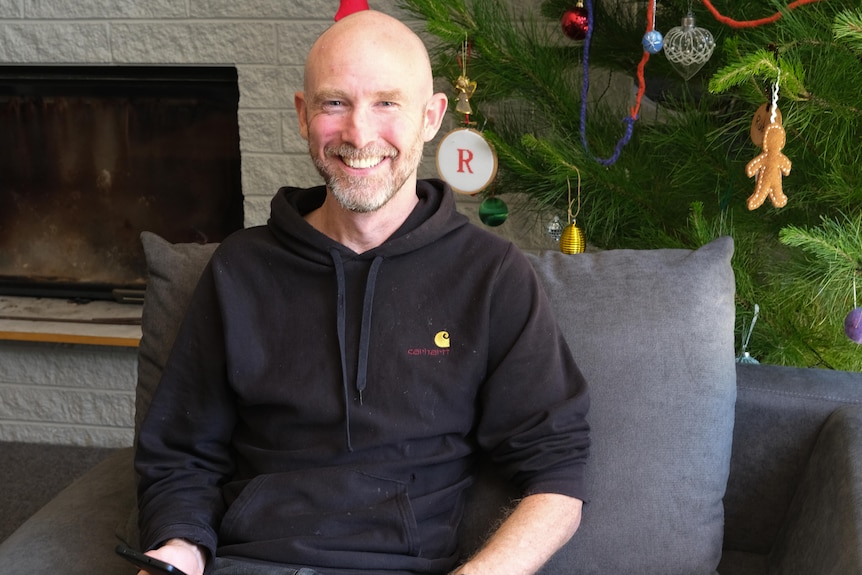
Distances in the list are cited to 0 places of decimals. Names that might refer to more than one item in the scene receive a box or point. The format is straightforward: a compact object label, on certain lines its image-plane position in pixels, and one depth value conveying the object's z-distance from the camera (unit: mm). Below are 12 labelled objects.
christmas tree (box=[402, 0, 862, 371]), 1342
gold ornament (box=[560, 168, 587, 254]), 1624
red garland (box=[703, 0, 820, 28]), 1337
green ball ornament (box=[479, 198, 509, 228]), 1811
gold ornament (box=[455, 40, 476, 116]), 1635
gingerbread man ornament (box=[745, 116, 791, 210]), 1308
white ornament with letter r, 1646
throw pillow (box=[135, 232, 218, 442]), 1391
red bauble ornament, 1591
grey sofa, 1238
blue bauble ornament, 1448
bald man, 1208
